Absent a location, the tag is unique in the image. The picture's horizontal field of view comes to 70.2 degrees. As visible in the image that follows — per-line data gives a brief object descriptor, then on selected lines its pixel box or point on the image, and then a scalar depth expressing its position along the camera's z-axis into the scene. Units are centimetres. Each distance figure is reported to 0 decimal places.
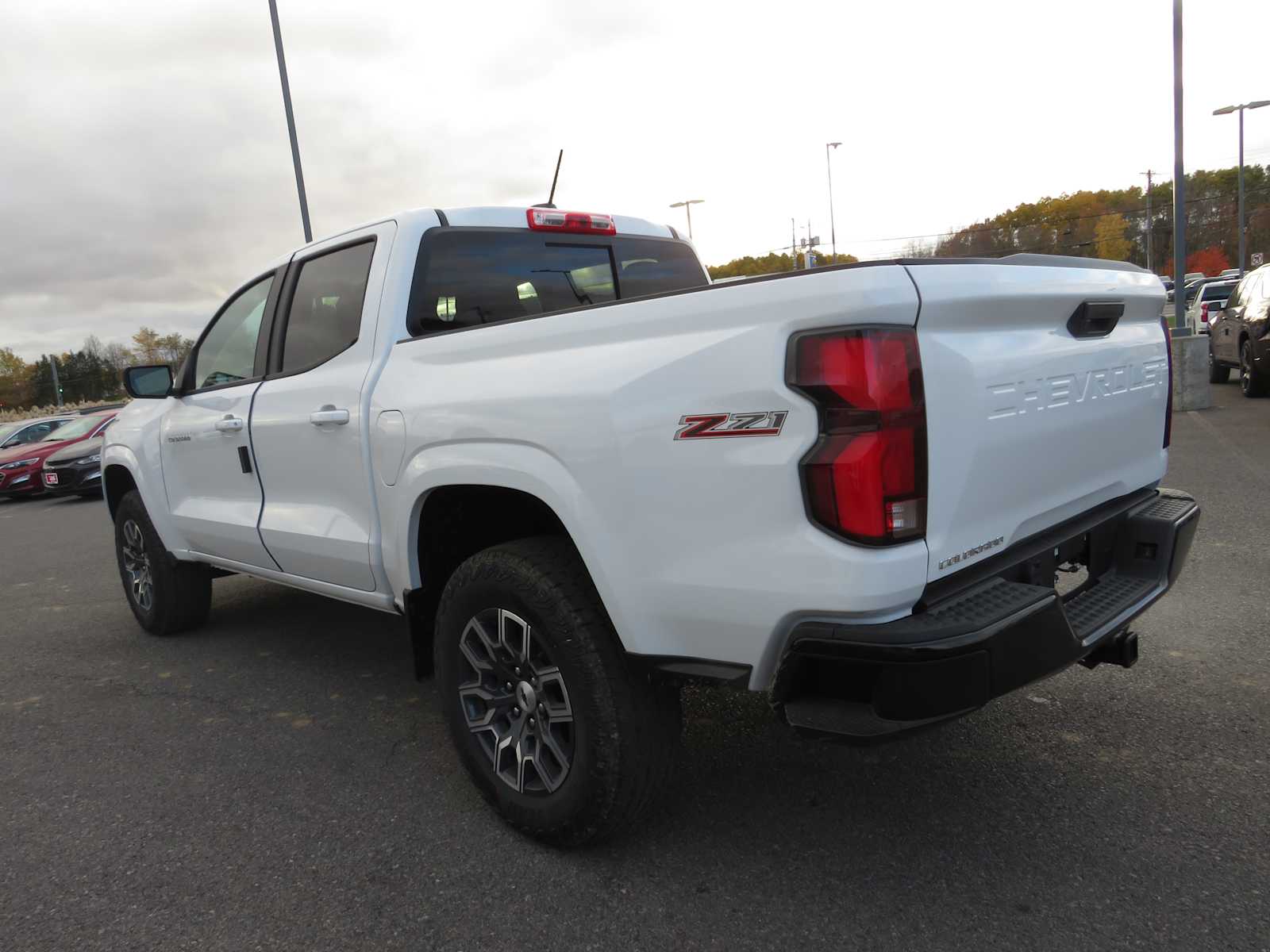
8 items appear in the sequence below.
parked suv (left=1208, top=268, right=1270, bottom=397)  1159
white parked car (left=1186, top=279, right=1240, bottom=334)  1890
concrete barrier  1191
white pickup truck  194
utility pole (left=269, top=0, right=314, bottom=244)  1481
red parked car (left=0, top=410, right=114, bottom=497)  1524
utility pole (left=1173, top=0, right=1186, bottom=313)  1247
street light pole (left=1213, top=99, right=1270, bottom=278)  2741
